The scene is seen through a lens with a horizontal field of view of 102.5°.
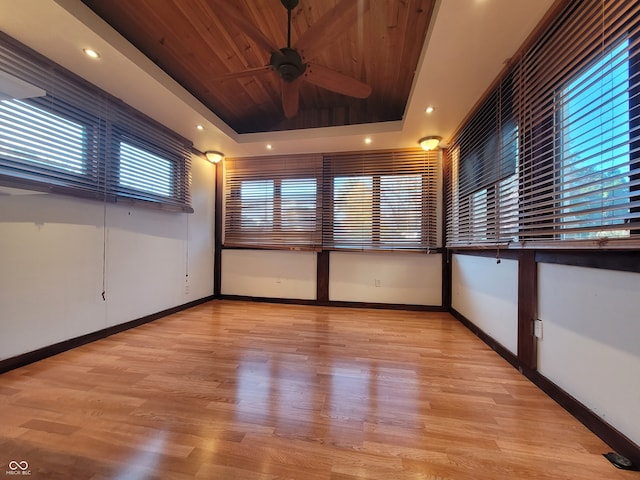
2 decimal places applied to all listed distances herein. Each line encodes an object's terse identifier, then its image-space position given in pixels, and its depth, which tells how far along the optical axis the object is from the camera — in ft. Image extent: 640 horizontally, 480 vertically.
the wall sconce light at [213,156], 13.35
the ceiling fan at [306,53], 5.01
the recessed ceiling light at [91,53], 6.49
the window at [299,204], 13.46
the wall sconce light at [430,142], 11.23
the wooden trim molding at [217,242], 14.65
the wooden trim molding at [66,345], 6.39
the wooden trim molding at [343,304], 12.57
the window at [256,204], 14.01
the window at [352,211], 12.89
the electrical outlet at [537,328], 5.93
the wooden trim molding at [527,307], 6.07
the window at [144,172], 9.18
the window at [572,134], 3.94
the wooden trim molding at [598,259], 3.92
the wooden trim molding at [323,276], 13.46
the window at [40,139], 6.19
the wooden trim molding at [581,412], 3.90
